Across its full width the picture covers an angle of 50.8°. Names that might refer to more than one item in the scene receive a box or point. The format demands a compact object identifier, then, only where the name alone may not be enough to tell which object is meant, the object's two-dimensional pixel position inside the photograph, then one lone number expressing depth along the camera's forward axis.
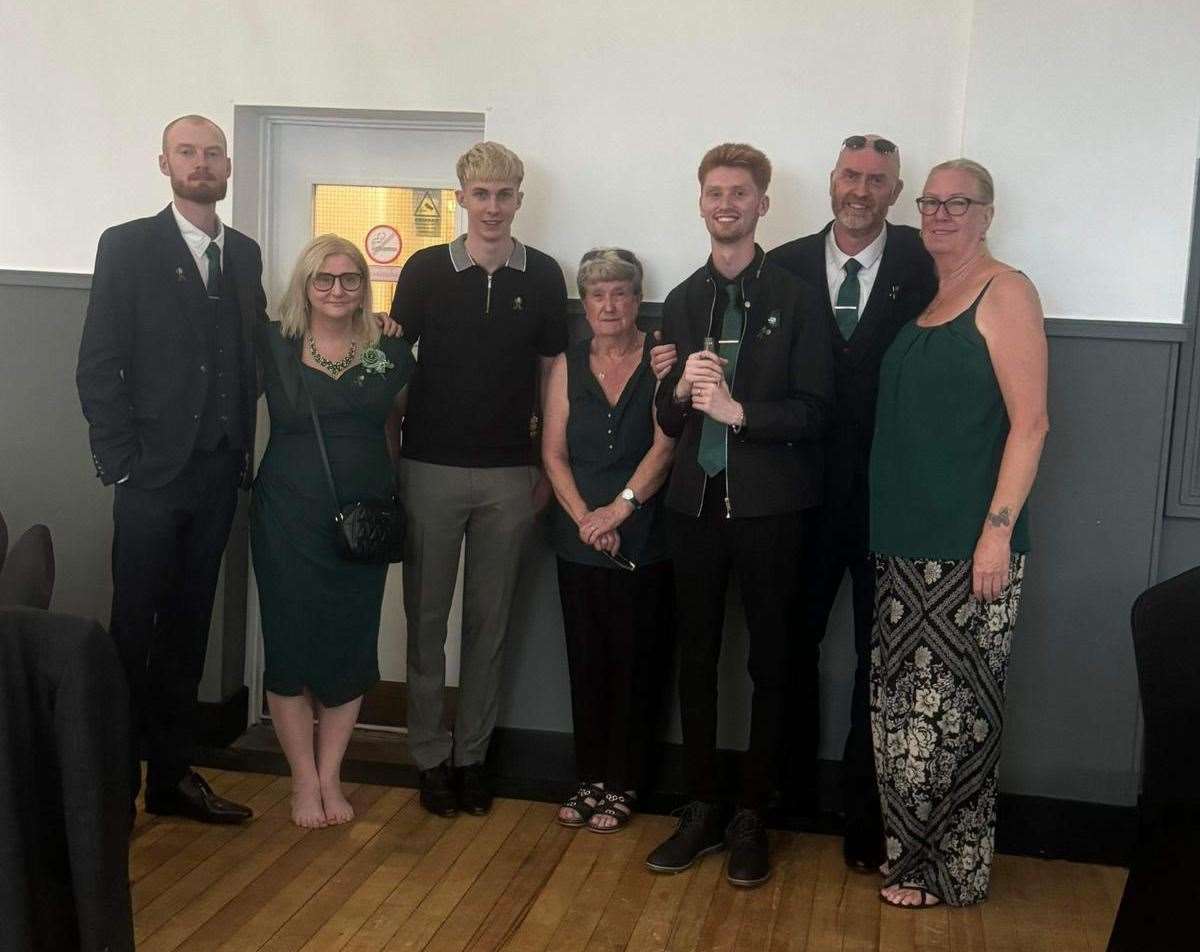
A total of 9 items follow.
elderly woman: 3.42
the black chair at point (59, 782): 1.79
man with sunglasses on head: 3.24
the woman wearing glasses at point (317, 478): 3.32
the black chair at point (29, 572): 2.29
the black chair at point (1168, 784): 1.79
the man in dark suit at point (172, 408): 3.17
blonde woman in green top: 2.89
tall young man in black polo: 3.47
